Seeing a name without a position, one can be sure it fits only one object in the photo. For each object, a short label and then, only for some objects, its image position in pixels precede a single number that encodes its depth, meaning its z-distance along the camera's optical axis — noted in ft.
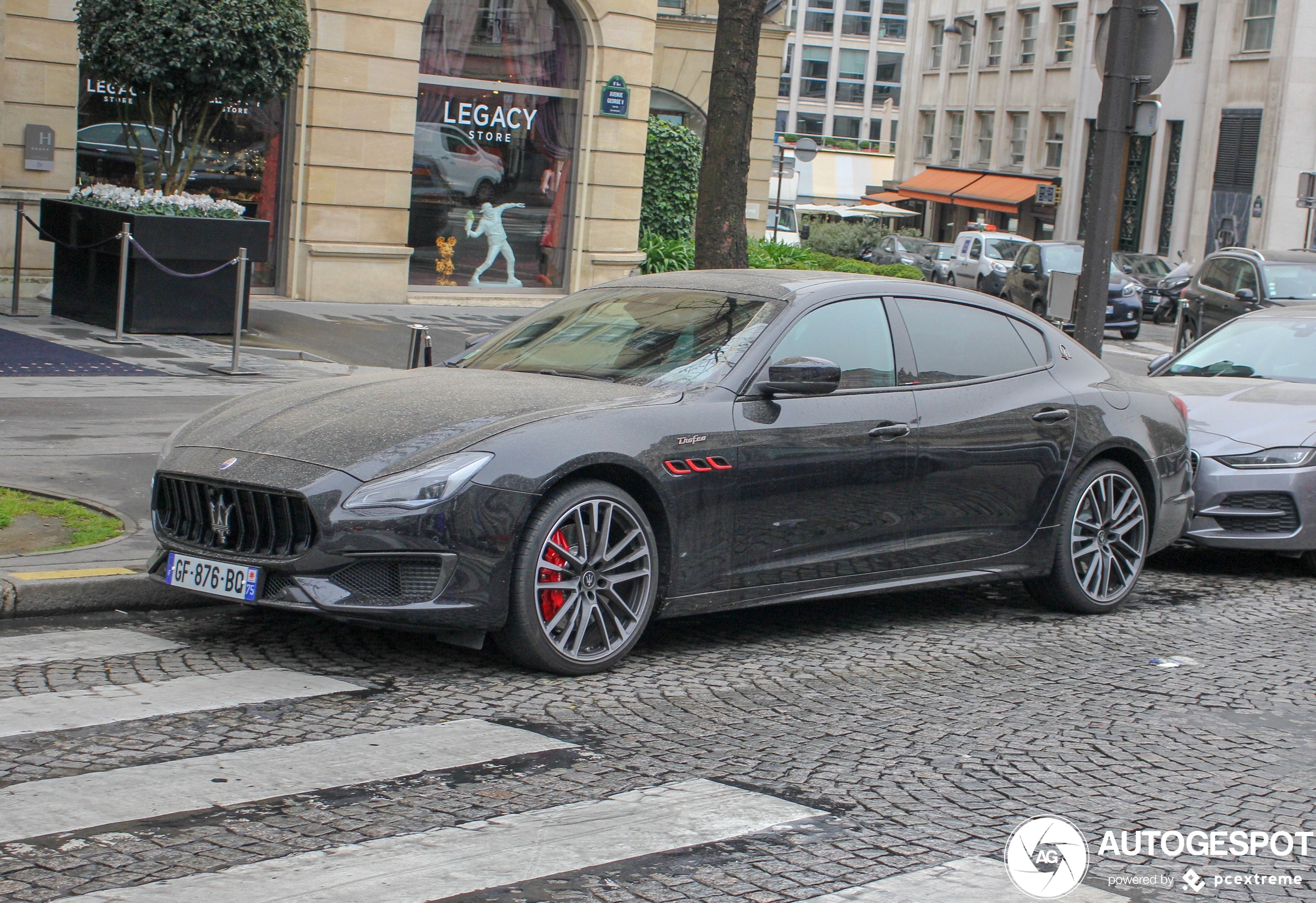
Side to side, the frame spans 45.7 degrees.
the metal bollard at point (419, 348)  28.27
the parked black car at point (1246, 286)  68.08
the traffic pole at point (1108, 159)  37.63
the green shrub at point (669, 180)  85.61
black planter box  47.26
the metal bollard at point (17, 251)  50.03
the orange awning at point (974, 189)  195.42
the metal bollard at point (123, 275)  45.62
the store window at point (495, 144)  67.77
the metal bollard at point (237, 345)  42.19
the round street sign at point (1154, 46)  37.32
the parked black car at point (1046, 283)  97.30
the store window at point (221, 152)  57.62
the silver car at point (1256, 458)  27.96
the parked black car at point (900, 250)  141.38
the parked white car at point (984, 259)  116.67
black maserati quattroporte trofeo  17.35
